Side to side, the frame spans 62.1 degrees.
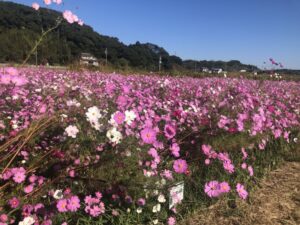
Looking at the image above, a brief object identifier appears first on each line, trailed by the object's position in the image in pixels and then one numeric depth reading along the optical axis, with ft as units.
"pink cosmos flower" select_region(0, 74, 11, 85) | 3.54
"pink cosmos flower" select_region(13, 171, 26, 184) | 4.92
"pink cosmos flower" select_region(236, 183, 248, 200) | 5.75
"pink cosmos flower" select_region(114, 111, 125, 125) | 5.01
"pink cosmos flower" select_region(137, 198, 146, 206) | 5.52
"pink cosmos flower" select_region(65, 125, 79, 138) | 5.09
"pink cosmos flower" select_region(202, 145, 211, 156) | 6.04
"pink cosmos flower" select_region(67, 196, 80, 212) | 4.91
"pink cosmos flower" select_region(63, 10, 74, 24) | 4.44
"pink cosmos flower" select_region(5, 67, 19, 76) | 3.76
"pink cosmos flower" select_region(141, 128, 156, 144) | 5.06
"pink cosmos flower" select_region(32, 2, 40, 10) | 4.55
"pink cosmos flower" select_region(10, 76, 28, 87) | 3.65
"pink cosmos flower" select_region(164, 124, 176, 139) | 5.79
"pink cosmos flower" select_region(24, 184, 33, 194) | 4.96
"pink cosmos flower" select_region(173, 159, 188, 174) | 5.28
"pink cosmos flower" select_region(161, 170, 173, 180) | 5.82
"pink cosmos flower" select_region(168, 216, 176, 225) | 5.56
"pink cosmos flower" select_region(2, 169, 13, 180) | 4.95
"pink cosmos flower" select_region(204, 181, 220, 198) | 5.52
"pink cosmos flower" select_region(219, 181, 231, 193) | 5.57
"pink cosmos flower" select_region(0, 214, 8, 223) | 4.44
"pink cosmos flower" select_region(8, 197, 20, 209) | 4.75
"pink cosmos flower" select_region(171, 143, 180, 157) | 5.78
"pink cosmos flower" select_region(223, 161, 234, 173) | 5.99
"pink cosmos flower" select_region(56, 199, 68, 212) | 4.81
